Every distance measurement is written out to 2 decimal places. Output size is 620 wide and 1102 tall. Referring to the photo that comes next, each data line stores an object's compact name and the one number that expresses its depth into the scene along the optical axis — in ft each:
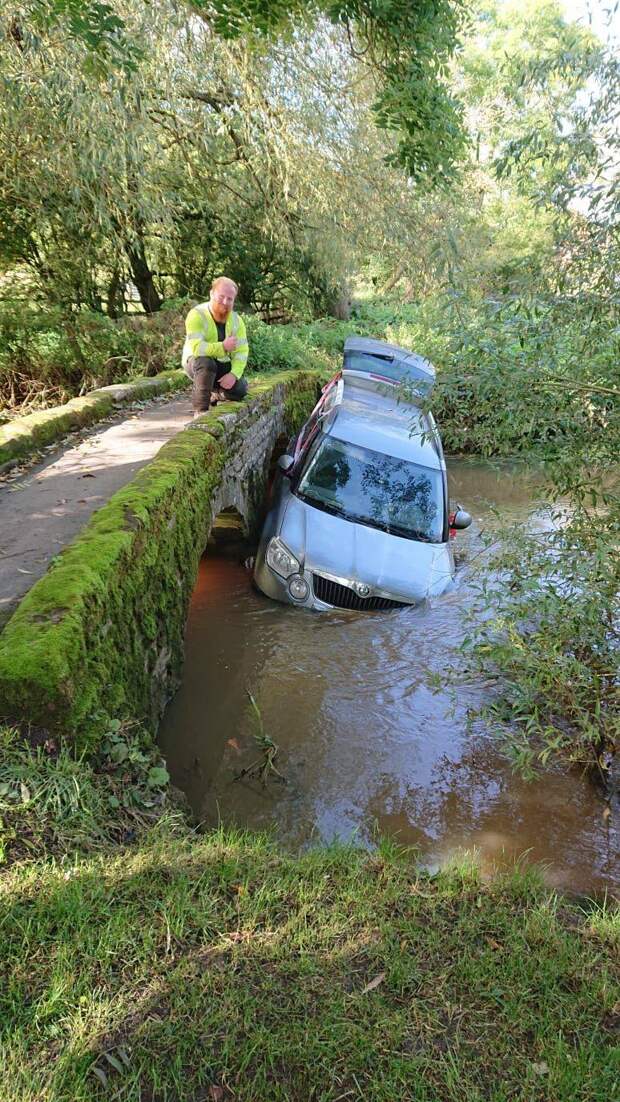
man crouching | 23.72
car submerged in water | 22.11
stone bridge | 10.15
